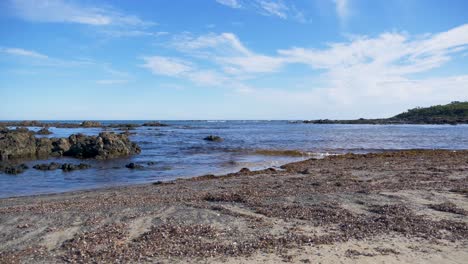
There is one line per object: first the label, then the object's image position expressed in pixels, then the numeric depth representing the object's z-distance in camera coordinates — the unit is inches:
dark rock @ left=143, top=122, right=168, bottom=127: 4680.1
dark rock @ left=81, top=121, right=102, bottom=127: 4193.4
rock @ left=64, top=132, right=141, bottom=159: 1230.3
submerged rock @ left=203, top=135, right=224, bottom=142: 1994.6
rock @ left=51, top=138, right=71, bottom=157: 1298.1
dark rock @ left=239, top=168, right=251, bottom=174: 798.8
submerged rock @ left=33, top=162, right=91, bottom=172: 911.8
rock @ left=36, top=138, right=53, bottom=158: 1292.8
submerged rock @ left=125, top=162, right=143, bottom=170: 955.0
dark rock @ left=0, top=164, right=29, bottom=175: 863.1
